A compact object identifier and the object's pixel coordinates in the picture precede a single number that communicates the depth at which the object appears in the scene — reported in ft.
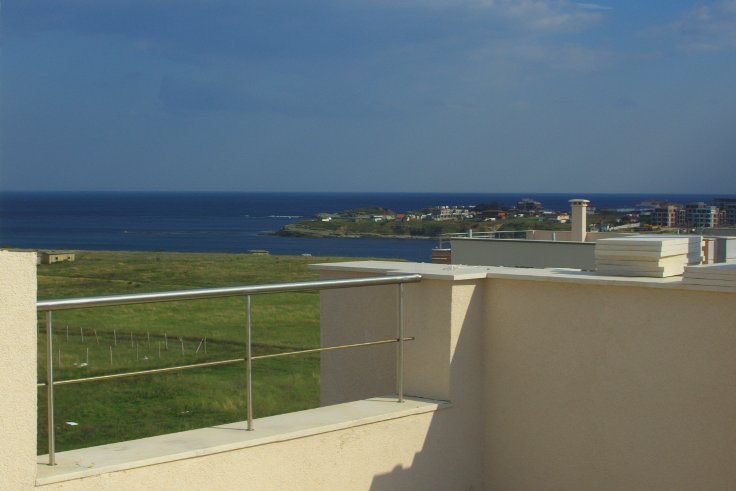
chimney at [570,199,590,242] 71.97
